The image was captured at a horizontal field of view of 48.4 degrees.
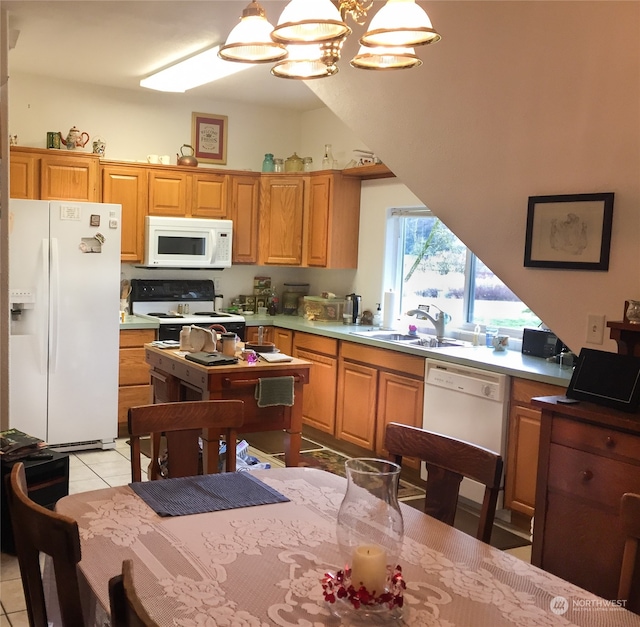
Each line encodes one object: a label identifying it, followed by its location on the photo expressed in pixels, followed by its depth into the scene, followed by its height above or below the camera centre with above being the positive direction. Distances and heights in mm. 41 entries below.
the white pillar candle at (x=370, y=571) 1289 -570
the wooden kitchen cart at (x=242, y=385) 3660 -729
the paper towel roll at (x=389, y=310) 5523 -412
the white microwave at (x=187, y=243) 5715 +42
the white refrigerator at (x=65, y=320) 4688 -531
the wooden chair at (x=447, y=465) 1884 -567
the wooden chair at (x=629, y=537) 1526 -579
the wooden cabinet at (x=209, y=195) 5977 +450
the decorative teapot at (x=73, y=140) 5406 +785
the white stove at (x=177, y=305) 5582 -497
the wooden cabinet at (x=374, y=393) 4512 -913
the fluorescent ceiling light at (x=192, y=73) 4559 +1187
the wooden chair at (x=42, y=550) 1241 -559
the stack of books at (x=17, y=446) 3359 -989
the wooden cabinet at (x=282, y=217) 6141 +301
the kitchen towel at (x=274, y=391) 3777 -745
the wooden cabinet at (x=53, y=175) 5133 +492
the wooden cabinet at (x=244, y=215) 6141 +301
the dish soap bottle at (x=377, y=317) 5790 -496
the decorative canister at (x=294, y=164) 6320 +783
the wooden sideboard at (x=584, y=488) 2551 -833
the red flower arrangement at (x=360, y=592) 1277 -611
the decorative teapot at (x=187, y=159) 5910 +740
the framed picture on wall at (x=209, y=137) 6219 +983
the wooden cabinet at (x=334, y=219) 5855 +292
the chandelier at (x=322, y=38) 1693 +545
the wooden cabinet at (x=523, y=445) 3670 -955
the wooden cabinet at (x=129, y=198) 5578 +367
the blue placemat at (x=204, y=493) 1830 -663
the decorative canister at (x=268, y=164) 6336 +774
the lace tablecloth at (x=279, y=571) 1314 -662
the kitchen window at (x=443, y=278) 4828 -140
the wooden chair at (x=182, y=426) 2178 -559
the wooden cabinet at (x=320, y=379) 5293 -947
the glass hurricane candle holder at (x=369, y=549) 1285 -542
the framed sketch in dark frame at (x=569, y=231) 2796 +137
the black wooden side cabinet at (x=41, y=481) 3322 -1139
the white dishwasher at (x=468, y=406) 3846 -827
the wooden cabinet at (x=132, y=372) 5363 -961
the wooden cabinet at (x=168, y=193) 5781 +443
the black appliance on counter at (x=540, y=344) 4121 -470
